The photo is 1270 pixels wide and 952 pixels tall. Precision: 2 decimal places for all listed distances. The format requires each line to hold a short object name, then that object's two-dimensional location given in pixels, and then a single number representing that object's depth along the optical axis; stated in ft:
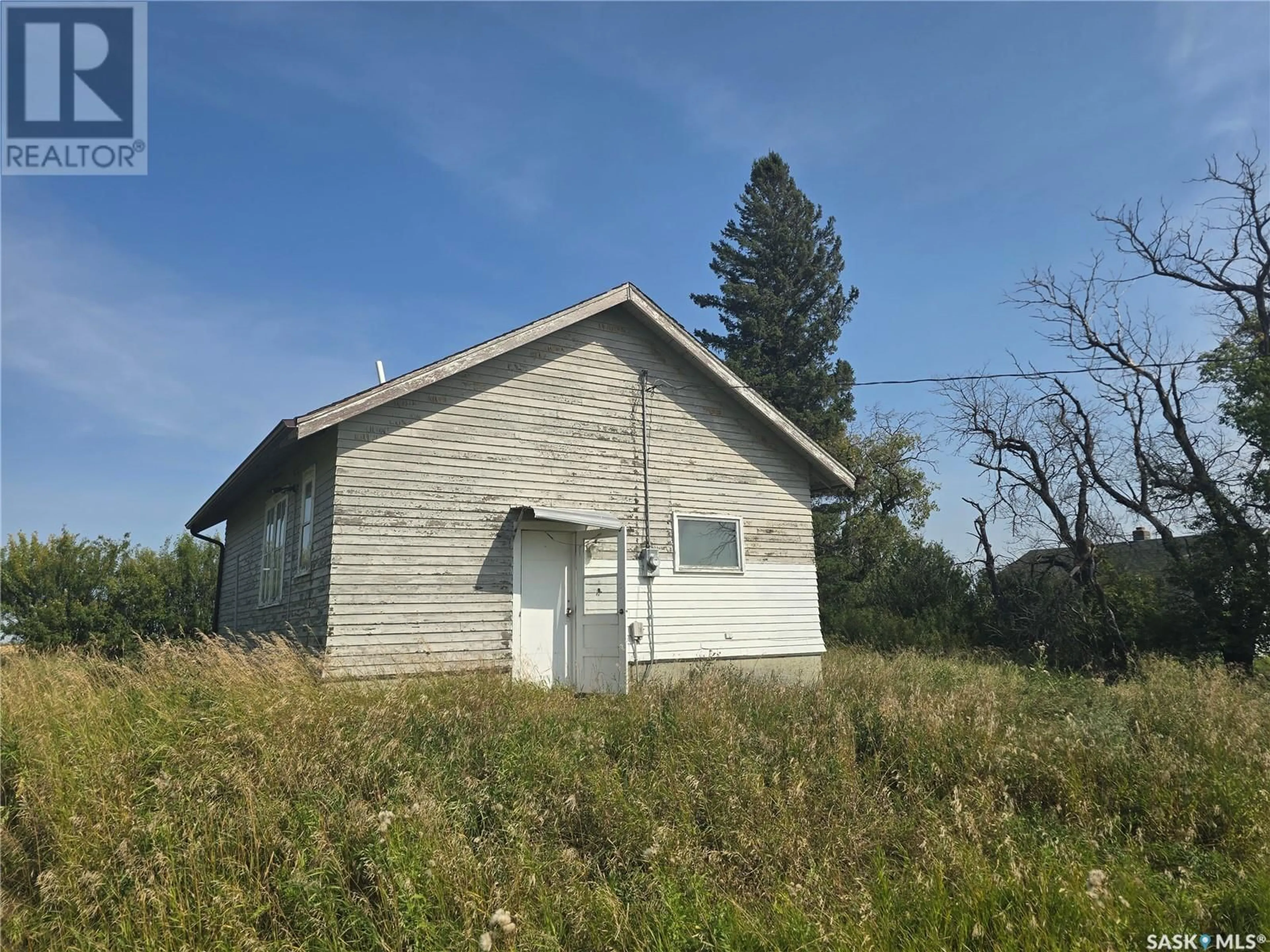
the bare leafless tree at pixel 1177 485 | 52.60
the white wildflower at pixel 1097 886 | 11.57
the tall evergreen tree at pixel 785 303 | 101.71
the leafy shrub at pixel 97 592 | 76.84
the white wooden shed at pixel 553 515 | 32.76
